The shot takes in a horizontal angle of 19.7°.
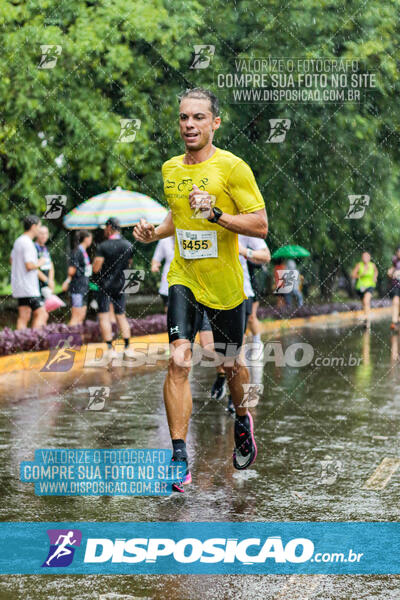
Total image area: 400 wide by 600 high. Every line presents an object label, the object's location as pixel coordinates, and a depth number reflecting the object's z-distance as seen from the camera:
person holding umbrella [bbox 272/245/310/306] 19.70
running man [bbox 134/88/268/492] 6.42
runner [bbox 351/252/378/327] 21.70
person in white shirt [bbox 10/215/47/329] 13.66
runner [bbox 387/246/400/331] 18.88
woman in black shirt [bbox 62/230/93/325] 15.80
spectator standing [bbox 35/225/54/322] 14.88
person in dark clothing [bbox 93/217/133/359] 14.27
